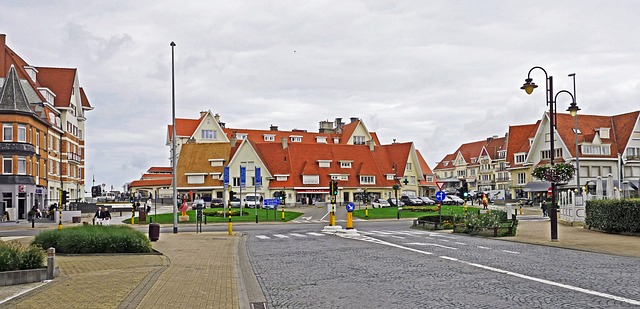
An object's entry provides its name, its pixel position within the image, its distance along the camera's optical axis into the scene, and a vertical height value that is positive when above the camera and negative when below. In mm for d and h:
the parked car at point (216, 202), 75381 -1875
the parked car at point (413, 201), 79062 -2086
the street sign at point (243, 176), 52731 +828
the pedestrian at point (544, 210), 54638 -2327
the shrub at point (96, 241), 21562 -1763
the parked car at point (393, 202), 77062 -2164
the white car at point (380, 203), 75625 -2214
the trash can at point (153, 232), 29344 -1996
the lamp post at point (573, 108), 30141 +3377
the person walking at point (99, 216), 42312 -1798
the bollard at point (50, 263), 14930 -1694
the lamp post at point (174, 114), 36347 +4107
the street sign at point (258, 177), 55412 +761
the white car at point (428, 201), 79994 -2141
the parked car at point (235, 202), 74600 -1810
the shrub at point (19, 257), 14547 -1542
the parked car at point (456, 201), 83588 -2263
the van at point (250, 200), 75375 -1686
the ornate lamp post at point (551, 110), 24594 +2782
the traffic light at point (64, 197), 41503 -529
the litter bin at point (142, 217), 49812 -2236
